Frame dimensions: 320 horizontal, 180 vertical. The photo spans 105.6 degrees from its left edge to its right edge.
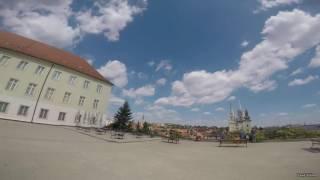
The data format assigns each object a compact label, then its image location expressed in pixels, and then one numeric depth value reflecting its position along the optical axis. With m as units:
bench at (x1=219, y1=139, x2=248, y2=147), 9.94
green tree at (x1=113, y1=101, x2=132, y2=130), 25.07
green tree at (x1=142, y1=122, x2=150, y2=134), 19.33
